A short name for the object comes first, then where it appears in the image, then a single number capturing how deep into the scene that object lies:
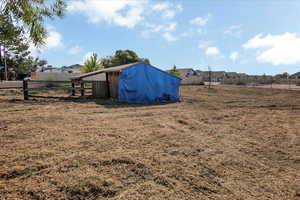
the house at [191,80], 37.91
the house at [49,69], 47.69
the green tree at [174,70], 39.28
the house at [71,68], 55.49
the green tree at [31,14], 3.26
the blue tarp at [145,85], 10.96
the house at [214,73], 75.46
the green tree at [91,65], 32.88
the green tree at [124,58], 40.59
